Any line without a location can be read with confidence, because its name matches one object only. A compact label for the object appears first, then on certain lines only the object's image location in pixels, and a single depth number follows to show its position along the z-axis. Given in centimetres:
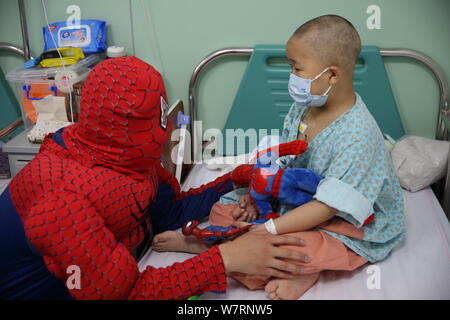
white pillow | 203
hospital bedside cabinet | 205
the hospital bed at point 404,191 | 149
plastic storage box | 216
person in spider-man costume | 114
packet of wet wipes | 226
